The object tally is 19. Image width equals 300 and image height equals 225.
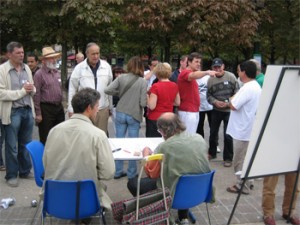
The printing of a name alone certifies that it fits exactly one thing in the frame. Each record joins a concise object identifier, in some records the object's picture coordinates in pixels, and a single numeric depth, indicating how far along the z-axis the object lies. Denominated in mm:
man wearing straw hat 5406
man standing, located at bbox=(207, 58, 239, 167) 6270
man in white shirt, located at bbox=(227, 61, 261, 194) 4812
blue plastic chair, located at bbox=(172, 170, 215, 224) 3289
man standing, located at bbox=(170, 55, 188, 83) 6689
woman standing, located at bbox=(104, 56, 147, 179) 5285
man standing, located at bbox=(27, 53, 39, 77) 7137
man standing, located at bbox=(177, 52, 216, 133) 5738
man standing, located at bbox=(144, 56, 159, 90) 7618
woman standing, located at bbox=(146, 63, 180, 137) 5297
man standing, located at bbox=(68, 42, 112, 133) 5418
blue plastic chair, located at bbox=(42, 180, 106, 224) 3002
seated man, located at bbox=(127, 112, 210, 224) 3441
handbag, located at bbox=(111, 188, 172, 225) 3211
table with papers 3888
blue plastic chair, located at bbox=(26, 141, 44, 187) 3746
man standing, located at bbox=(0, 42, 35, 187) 4984
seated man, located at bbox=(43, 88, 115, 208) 3236
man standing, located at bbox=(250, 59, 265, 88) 5667
